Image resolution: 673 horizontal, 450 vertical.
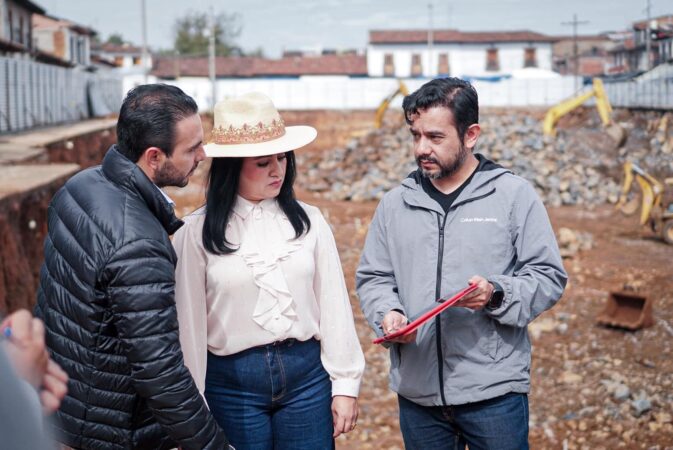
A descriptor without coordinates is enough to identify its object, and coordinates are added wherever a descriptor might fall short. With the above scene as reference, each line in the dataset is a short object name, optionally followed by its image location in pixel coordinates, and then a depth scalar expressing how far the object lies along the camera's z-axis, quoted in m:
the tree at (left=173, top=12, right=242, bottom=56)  86.19
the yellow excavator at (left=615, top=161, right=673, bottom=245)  15.59
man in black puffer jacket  2.49
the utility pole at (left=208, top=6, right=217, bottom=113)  38.84
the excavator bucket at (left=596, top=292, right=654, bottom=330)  9.55
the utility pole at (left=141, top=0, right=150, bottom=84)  39.64
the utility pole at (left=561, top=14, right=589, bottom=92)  59.86
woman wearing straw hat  3.04
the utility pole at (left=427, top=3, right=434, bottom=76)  59.51
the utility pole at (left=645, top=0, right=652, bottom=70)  48.73
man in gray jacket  3.09
